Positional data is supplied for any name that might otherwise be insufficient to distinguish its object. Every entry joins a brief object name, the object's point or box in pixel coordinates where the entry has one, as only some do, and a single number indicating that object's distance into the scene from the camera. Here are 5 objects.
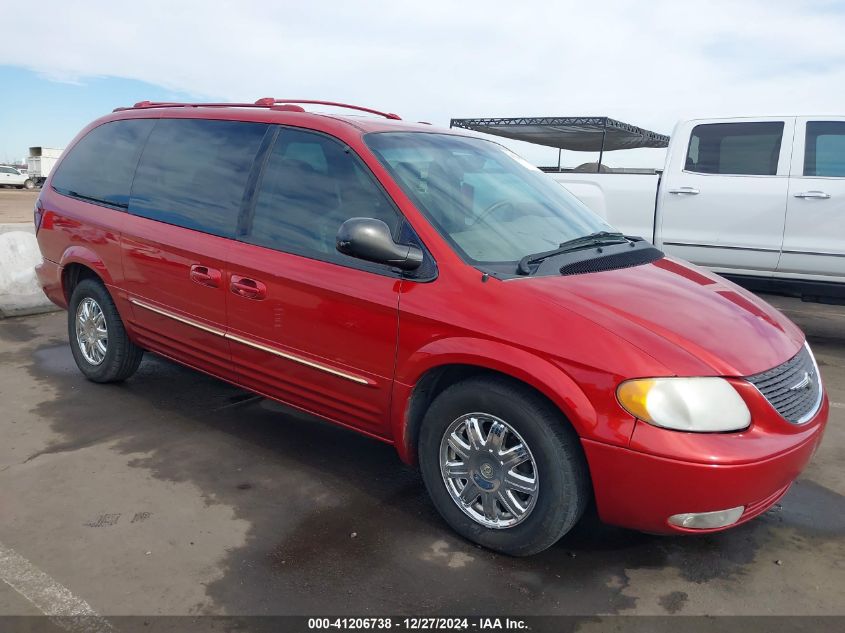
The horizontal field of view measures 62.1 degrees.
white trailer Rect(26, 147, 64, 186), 44.15
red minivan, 2.51
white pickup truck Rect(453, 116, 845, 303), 6.27
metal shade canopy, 7.46
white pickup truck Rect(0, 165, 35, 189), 40.72
